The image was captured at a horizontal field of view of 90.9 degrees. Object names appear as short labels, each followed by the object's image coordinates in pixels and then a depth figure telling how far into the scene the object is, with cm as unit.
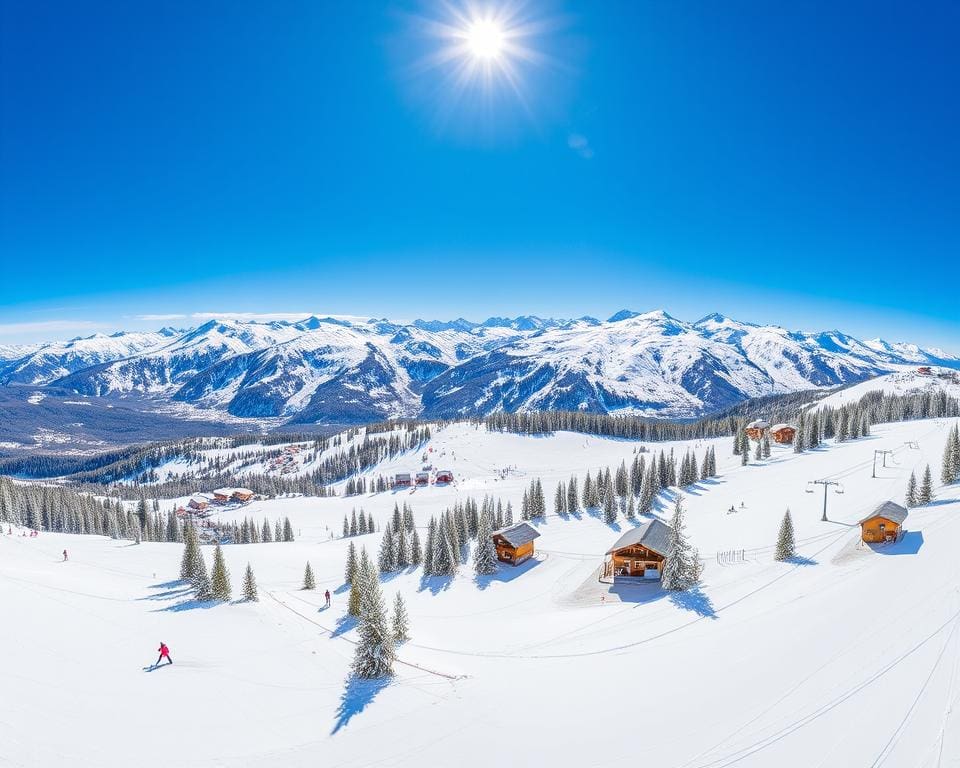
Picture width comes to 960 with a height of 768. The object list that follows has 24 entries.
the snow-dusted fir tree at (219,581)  4525
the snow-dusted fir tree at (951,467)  6754
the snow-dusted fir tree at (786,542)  4700
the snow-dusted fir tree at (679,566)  4388
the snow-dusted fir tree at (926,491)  5991
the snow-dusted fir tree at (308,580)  5944
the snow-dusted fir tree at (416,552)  7038
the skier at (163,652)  3019
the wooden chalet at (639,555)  4919
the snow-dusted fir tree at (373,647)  3031
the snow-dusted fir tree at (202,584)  4544
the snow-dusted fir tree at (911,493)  6050
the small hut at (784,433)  14400
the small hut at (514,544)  6194
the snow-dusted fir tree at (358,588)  3756
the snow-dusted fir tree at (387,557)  7025
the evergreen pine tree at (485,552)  6064
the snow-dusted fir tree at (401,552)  7031
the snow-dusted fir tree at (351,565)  5934
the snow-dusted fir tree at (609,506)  7888
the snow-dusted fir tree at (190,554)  5012
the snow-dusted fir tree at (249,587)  4600
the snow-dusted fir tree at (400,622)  3688
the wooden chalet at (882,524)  4778
